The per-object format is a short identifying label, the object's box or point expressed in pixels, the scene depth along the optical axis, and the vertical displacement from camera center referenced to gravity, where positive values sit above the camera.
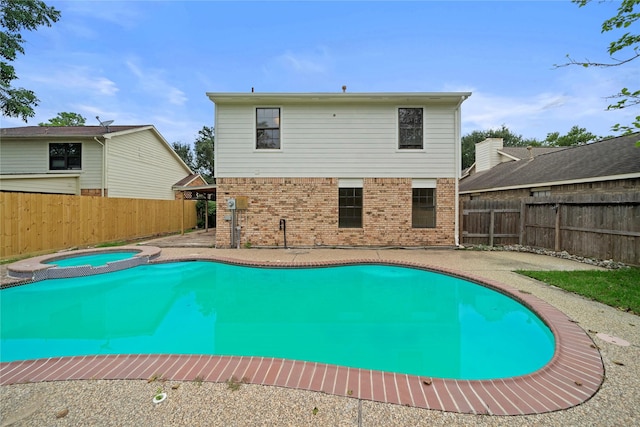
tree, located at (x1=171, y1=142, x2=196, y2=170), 39.59 +8.16
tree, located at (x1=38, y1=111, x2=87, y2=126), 29.03 +9.45
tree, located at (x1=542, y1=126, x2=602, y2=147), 33.72 +9.07
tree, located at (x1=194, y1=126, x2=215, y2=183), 36.16 +7.37
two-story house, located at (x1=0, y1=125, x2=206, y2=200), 13.88 +2.59
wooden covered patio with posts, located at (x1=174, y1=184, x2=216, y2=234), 14.06 +1.01
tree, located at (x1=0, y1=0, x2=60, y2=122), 11.12 +6.82
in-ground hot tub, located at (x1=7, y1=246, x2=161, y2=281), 6.72 -1.49
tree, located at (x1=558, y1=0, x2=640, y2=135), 5.50 +3.44
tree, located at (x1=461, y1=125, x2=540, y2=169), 41.50 +10.77
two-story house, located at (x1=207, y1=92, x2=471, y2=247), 10.73 +1.47
